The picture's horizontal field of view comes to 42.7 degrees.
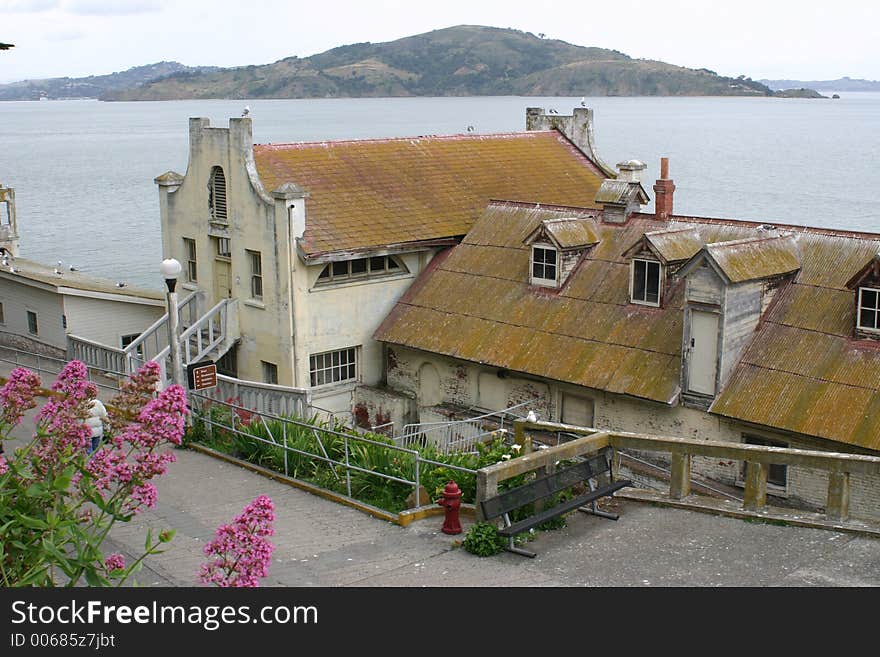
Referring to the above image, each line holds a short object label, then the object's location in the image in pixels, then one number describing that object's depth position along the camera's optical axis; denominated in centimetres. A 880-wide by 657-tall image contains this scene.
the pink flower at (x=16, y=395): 1007
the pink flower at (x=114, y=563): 900
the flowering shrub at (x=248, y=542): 820
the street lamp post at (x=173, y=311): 2052
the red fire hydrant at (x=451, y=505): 1446
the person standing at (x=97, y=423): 1811
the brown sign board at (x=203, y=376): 2188
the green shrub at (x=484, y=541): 1366
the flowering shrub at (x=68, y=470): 905
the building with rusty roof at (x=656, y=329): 2145
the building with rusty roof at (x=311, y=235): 2781
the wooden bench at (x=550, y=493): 1341
